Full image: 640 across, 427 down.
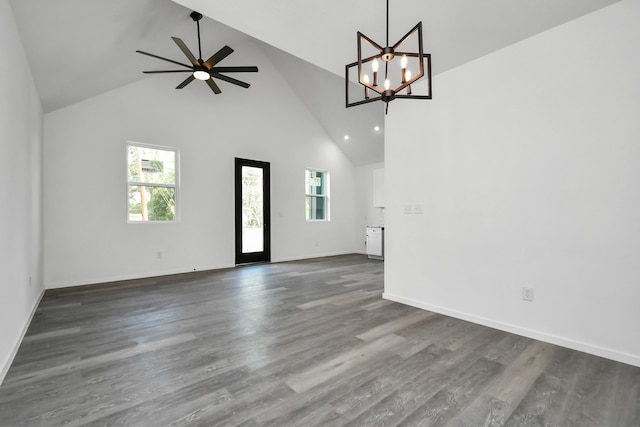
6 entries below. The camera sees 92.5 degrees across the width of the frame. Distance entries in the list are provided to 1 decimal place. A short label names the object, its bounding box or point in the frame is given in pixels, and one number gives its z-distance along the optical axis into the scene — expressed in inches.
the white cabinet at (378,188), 313.0
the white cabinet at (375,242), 287.7
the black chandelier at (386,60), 74.0
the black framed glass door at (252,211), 254.2
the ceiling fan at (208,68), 141.8
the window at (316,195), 306.8
